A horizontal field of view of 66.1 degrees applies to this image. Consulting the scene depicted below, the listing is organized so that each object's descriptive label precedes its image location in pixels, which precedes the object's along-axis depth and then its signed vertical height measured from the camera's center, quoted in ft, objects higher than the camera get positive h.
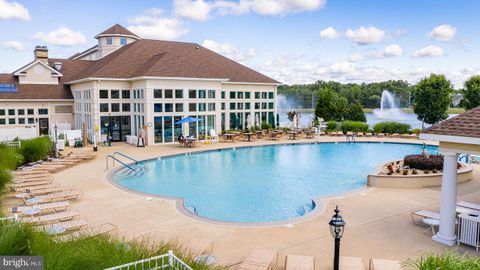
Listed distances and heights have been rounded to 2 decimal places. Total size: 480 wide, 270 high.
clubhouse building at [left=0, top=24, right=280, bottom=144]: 91.09 +5.64
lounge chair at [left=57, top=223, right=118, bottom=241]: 30.65 -9.77
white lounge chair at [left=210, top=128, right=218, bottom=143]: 95.87 -6.32
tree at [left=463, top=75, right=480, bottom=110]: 117.29 +5.64
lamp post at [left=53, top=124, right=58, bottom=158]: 68.30 -5.88
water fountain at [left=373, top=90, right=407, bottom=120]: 234.38 +0.28
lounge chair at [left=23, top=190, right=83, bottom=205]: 39.37 -9.29
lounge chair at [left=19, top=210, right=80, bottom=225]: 32.83 -9.46
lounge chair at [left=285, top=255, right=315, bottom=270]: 23.45 -9.85
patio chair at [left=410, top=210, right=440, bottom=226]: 32.68 -9.35
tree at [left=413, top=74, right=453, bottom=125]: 119.96 +4.21
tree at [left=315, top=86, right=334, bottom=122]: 136.77 +1.80
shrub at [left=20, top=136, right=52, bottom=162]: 63.71 -6.29
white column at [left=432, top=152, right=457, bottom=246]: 29.12 -7.20
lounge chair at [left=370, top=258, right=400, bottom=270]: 23.31 -9.87
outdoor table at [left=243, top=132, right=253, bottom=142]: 99.60 -6.73
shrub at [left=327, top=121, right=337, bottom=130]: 120.78 -4.67
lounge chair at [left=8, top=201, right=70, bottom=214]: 35.76 -9.37
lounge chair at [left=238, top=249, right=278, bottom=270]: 23.62 -9.84
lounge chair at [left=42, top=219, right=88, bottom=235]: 30.66 -9.49
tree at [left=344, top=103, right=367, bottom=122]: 149.38 -0.98
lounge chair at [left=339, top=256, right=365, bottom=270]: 23.72 -9.99
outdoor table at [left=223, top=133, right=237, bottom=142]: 98.48 -6.56
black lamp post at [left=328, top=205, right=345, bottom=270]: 20.93 -6.70
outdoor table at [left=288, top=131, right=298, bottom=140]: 104.47 -6.78
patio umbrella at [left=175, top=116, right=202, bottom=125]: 89.44 -1.99
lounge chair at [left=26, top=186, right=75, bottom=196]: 42.24 -9.03
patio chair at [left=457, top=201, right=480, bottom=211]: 34.73 -9.10
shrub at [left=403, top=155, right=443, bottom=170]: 53.06 -7.65
